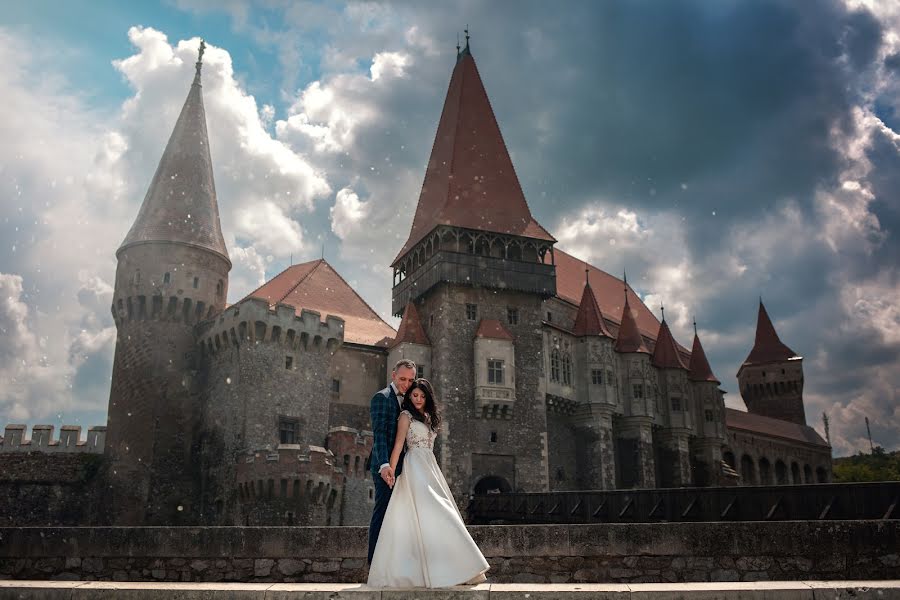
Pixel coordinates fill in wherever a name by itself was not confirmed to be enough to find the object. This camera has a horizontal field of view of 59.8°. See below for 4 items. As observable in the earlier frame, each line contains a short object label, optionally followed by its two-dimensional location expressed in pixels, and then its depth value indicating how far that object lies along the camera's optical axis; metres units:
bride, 6.30
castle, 28.58
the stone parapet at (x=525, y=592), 6.10
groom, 6.79
